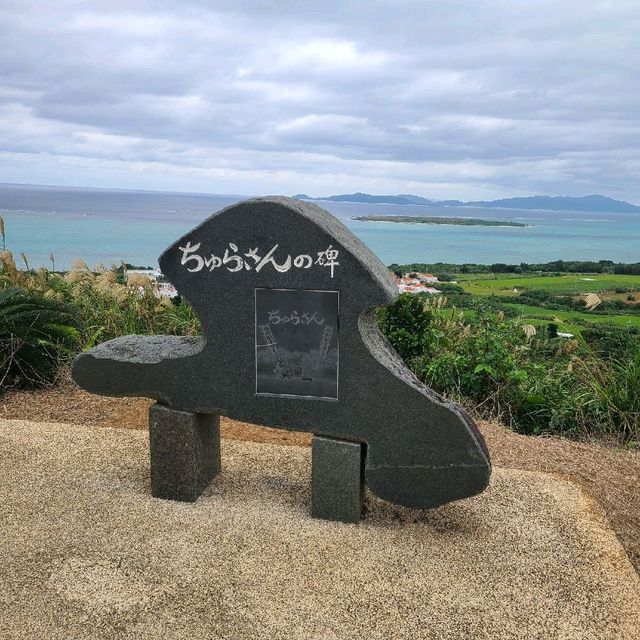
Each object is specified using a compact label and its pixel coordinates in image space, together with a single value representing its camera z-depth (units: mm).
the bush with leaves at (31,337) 7035
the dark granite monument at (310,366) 4004
